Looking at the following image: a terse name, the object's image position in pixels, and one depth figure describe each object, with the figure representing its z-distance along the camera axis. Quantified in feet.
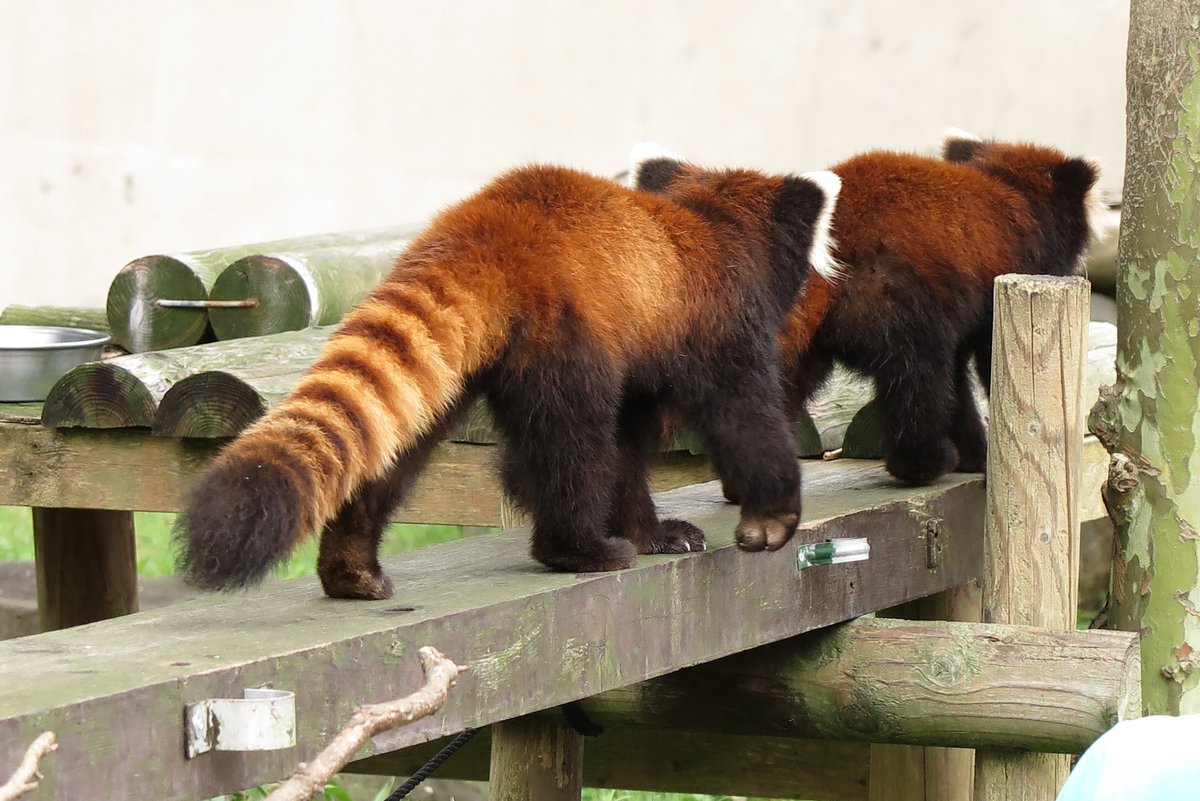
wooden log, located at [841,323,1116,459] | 25.84
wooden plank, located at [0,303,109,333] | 30.60
